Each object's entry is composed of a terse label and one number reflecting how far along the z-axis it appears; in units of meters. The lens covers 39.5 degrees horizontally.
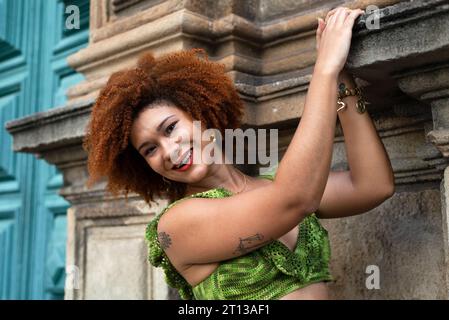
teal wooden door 3.10
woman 1.35
